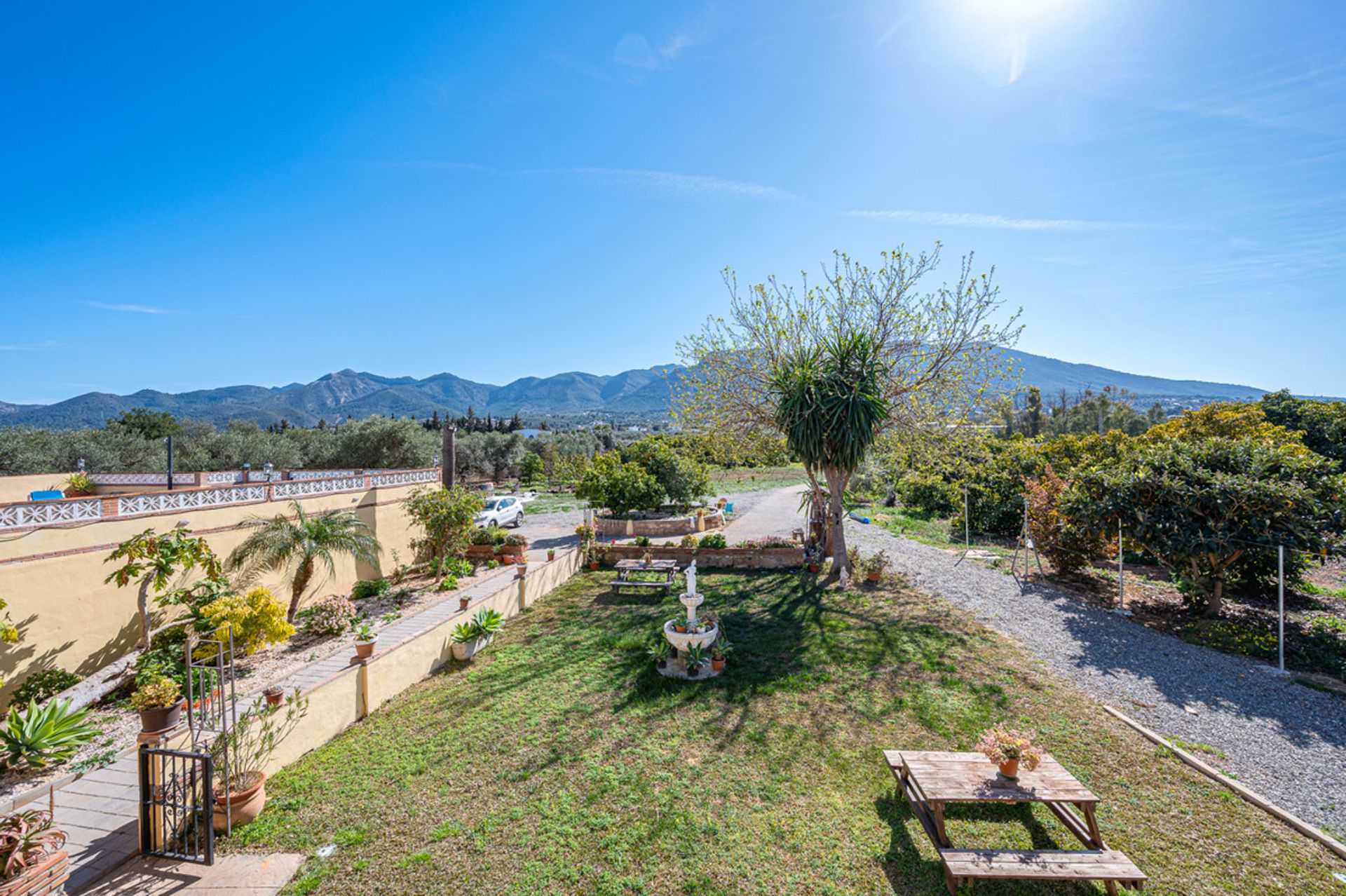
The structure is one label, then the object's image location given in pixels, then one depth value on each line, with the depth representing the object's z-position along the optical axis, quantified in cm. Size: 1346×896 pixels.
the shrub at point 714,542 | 1517
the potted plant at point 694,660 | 809
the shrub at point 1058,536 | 1255
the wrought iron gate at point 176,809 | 440
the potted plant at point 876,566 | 1313
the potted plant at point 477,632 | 903
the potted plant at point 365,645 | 721
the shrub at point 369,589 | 1197
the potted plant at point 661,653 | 842
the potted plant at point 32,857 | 353
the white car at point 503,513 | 2005
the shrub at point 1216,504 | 886
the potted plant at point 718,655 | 827
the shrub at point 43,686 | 684
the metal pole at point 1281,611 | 779
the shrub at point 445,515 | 1348
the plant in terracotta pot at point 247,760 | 486
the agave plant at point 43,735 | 555
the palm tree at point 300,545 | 984
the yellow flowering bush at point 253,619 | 750
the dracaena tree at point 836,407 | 1220
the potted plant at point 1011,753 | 466
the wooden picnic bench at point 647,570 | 1278
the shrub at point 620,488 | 1952
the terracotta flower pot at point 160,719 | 525
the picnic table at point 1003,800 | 396
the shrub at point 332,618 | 973
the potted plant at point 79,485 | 1430
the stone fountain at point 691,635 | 819
